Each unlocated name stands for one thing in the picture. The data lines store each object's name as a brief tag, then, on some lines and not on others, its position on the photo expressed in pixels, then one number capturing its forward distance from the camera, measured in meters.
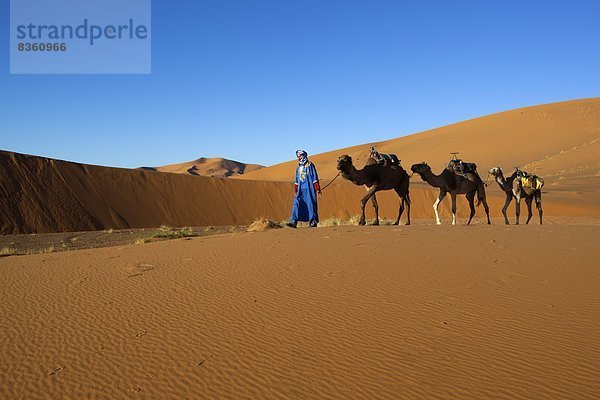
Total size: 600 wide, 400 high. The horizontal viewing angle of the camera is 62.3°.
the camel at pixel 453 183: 14.76
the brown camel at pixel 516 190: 18.22
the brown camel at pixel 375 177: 12.32
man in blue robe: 13.73
